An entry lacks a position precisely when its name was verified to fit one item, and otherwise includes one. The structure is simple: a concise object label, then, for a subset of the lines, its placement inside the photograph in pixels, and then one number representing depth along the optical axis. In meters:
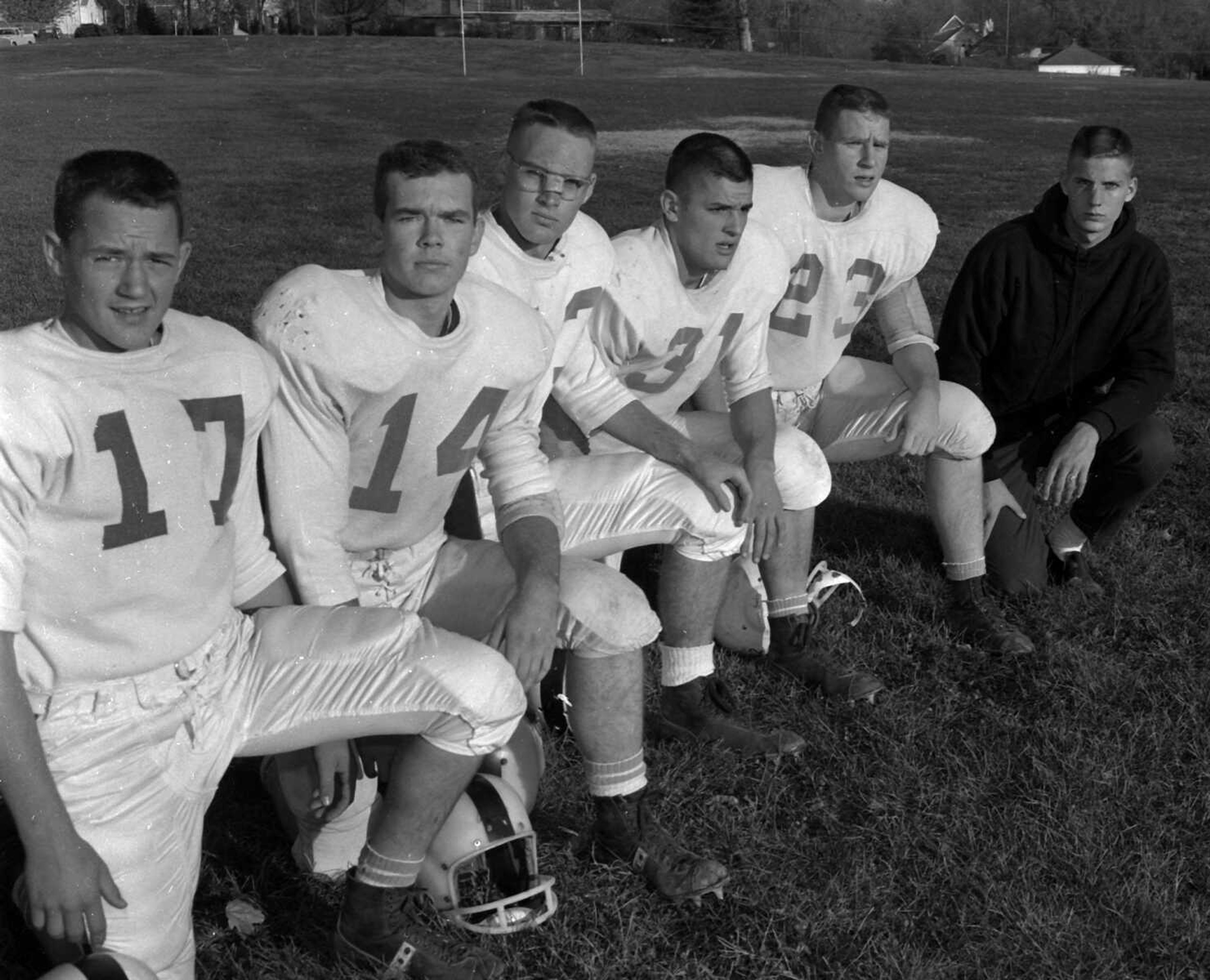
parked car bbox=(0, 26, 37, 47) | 59.12
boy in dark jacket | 5.04
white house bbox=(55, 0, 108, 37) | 69.44
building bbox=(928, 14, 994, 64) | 60.56
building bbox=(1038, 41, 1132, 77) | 60.00
